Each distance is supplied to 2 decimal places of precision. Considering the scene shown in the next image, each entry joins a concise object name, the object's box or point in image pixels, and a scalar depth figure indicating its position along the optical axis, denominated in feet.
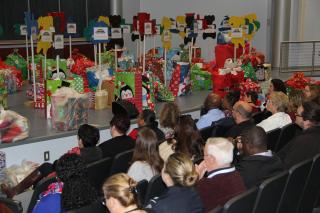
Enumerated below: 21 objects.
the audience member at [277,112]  15.99
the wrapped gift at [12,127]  14.66
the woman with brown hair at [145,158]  11.15
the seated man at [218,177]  9.22
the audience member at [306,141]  12.71
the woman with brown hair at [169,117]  15.08
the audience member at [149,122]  14.75
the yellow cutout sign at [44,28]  19.11
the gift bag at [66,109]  16.56
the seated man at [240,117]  14.96
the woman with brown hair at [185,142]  12.62
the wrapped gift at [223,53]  25.22
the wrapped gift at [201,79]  25.88
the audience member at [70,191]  8.76
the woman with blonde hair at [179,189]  8.25
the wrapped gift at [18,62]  26.89
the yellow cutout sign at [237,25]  23.51
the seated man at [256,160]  10.38
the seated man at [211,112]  16.93
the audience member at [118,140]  13.17
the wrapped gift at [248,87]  22.29
